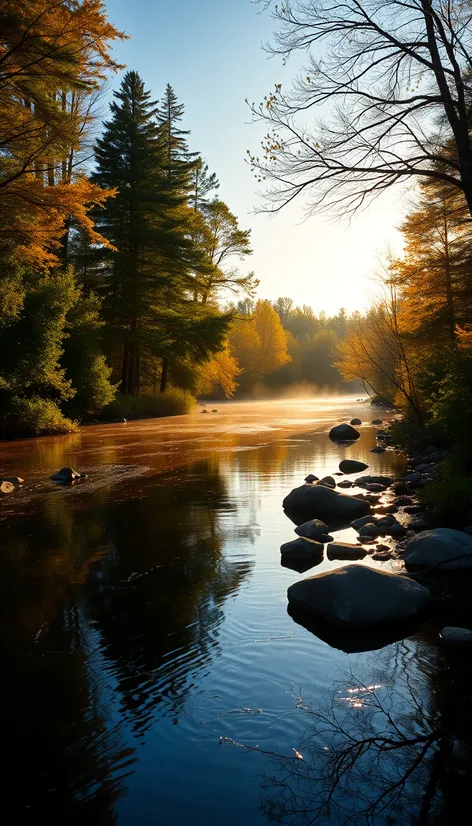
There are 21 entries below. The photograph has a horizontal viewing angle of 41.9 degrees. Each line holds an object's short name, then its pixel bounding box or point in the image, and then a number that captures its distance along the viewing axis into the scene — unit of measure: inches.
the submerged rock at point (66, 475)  486.3
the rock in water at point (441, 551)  247.8
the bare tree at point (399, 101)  342.0
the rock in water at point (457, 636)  179.0
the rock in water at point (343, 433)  822.5
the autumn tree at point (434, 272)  813.2
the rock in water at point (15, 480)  463.8
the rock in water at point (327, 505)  360.8
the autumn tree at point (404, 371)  582.2
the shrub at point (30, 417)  779.4
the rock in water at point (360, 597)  196.4
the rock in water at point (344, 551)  274.8
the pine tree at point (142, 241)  1195.9
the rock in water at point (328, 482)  438.6
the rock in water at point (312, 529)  305.7
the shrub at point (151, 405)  1114.7
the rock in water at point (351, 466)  534.9
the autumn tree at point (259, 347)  2420.0
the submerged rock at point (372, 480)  458.9
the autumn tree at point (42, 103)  522.9
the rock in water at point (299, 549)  275.1
